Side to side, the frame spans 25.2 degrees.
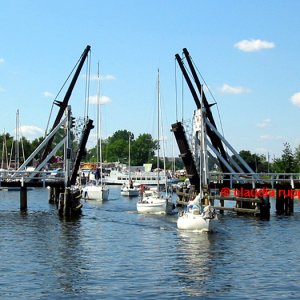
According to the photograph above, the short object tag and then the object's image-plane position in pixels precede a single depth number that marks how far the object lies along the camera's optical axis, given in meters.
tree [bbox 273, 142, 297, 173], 111.51
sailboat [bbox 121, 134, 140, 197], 94.38
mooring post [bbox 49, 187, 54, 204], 75.50
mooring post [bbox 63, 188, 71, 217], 53.81
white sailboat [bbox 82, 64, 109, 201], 80.12
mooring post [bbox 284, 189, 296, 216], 61.22
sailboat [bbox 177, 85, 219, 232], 39.66
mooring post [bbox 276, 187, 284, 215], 60.78
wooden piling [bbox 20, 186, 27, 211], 59.95
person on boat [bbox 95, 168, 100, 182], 86.06
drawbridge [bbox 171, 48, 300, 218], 54.09
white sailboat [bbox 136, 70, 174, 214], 56.06
